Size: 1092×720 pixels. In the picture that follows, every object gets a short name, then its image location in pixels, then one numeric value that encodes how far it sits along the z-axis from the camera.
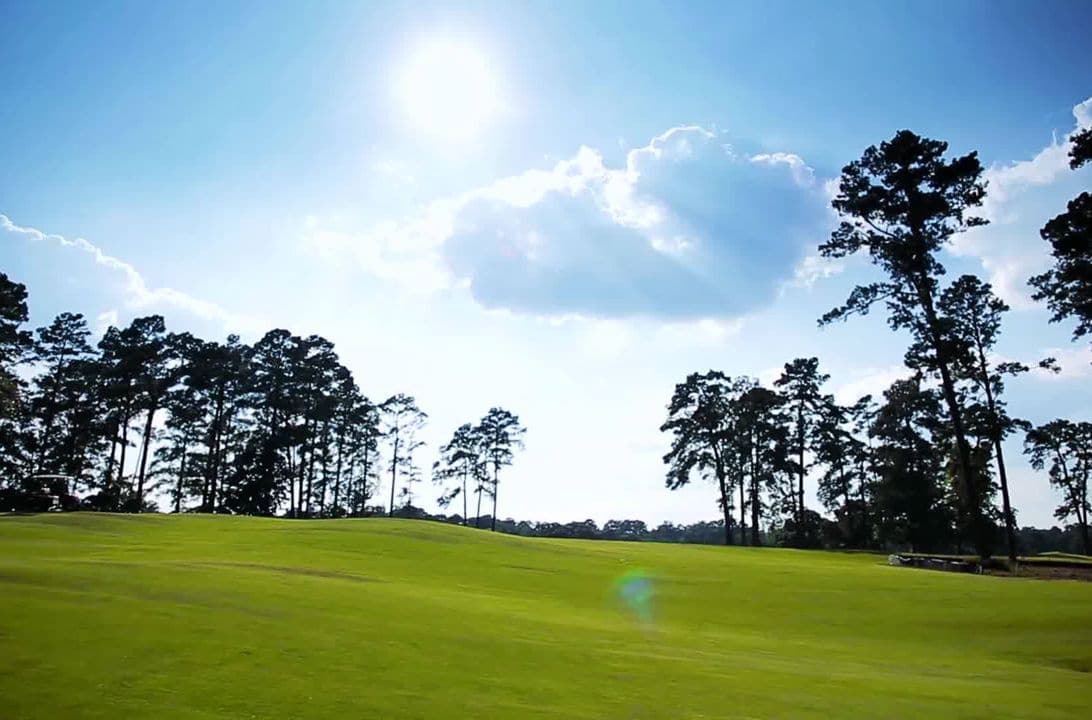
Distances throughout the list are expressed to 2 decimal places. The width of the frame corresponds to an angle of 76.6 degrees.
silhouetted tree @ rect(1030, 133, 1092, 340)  28.98
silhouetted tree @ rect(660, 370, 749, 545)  77.31
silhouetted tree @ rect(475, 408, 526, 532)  92.44
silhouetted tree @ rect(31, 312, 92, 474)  73.75
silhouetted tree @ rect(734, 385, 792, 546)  77.44
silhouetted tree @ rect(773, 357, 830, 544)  76.69
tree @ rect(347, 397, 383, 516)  90.50
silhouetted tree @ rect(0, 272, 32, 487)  48.81
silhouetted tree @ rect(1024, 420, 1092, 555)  78.12
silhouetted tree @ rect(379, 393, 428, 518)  90.62
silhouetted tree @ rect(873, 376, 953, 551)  74.94
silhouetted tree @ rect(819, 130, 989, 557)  36.08
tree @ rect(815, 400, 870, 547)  79.00
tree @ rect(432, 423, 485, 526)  91.88
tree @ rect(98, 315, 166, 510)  70.31
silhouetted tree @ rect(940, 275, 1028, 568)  46.09
